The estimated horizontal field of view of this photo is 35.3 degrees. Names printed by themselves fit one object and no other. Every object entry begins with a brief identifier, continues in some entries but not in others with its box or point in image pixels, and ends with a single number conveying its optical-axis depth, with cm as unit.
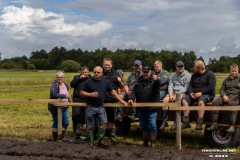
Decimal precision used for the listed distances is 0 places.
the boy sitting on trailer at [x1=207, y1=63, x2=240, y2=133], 820
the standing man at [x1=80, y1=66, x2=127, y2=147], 851
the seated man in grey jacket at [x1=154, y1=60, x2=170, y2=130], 954
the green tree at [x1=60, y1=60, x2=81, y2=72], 9101
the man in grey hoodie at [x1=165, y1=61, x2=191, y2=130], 902
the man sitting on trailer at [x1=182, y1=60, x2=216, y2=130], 855
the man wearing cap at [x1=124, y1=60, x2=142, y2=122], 945
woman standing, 952
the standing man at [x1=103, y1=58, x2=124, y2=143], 902
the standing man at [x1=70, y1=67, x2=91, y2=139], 962
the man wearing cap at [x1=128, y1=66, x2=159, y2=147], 830
